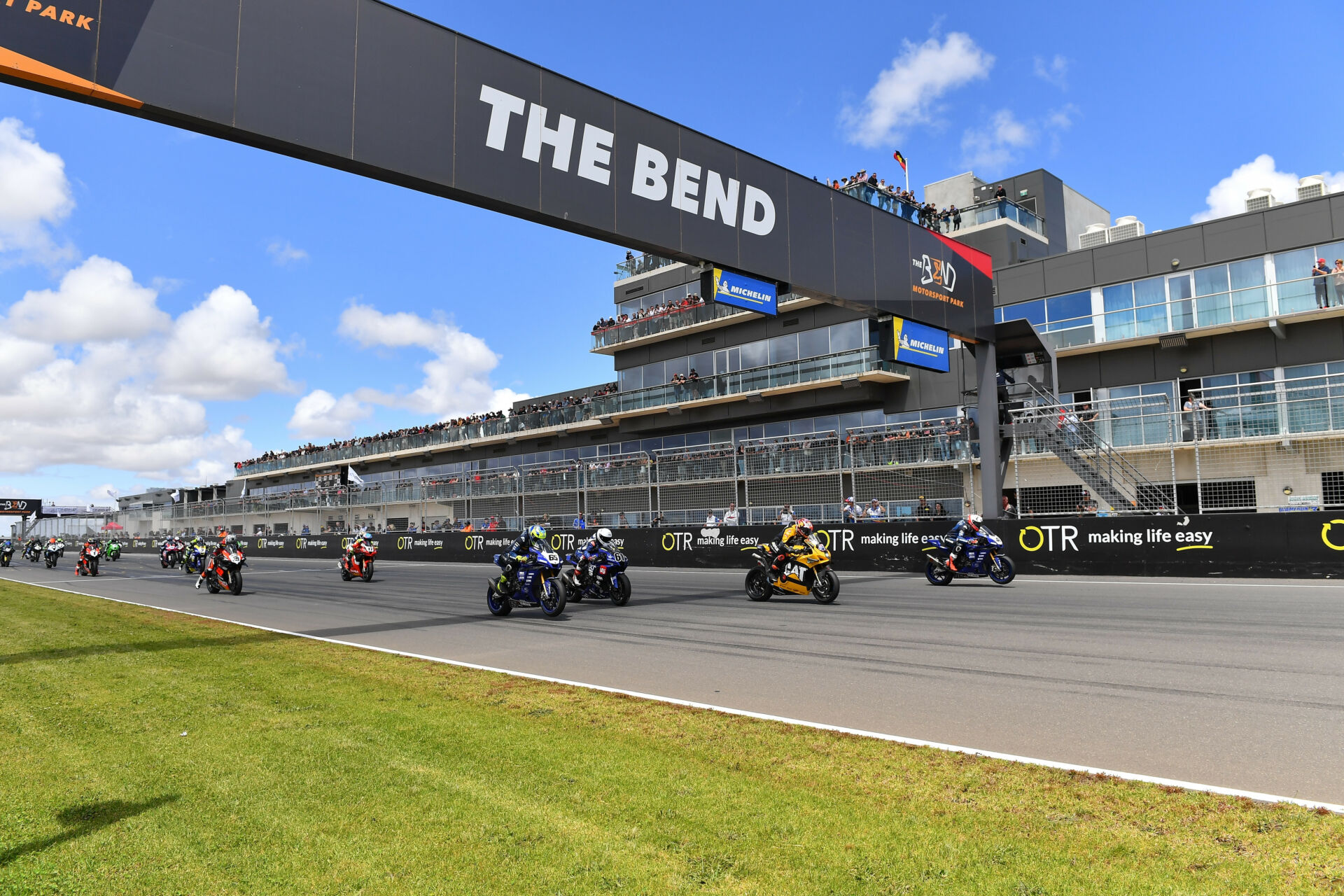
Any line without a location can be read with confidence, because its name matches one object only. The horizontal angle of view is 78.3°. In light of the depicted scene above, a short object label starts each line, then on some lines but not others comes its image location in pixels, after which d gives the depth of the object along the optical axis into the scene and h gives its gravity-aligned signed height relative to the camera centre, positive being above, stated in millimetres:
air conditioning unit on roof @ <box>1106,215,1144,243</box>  28625 +10025
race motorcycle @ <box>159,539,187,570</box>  33784 -1064
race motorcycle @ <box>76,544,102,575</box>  28422 -1075
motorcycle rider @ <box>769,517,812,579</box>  14398 -406
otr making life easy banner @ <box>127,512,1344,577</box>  16297 -670
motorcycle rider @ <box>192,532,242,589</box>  19422 -484
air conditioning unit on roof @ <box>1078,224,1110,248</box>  30453 +10455
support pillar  21625 +2467
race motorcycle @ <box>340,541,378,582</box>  23234 -1009
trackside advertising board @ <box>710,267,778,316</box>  15930 +4522
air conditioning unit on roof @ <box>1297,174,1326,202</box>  25766 +10209
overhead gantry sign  9445 +5812
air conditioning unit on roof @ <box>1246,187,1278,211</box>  26938 +10296
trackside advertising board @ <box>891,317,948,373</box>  19953 +4296
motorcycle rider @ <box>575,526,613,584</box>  15219 -565
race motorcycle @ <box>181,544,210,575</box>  24703 -939
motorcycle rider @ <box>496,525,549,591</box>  13555 -462
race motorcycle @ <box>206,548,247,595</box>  19328 -1061
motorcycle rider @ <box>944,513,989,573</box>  17016 -383
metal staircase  20172 +1696
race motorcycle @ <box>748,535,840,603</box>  13906 -991
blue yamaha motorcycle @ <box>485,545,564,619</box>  13102 -1036
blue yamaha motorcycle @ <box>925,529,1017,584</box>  16719 -955
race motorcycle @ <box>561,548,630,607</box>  15016 -1018
